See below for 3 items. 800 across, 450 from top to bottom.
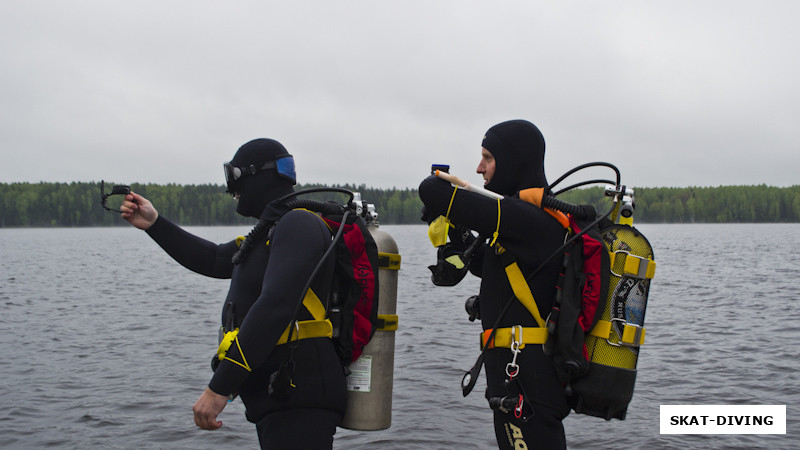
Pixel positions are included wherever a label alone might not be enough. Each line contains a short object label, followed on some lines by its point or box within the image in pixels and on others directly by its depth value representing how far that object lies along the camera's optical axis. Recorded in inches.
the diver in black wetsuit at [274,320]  125.8
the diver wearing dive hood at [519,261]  136.9
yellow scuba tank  139.6
